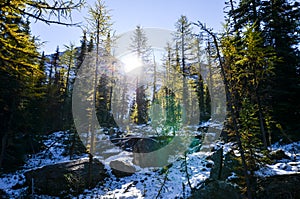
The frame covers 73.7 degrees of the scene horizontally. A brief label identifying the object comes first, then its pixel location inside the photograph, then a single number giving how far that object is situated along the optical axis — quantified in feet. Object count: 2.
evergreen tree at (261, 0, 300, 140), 49.29
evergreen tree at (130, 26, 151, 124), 101.71
